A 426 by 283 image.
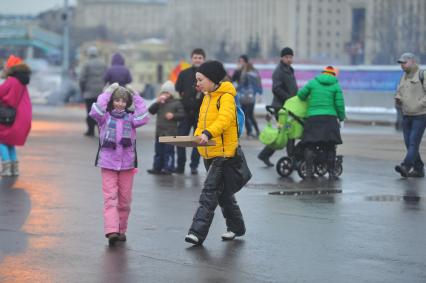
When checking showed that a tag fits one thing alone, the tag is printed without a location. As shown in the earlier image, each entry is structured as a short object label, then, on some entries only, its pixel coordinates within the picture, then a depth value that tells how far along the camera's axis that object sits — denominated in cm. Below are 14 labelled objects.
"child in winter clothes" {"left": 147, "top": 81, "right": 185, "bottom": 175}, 1648
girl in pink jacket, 1057
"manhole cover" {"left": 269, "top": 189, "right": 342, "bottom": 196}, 1416
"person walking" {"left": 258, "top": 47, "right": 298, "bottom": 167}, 1727
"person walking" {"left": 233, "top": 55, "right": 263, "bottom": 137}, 2419
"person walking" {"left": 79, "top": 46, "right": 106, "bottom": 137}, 2436
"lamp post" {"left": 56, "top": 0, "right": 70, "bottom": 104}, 5469
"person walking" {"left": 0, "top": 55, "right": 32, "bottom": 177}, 1612
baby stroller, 1605
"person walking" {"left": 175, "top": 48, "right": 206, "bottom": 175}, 1630
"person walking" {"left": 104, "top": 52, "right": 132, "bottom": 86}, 2136
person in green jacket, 1555
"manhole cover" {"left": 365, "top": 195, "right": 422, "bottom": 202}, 1353
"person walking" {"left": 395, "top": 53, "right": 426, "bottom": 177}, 1617
